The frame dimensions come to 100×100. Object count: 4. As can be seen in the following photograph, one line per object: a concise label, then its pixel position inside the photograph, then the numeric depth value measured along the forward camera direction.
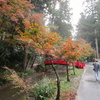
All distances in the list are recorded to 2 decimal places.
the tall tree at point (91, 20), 24.70
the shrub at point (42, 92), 4.10
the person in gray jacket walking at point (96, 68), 7.36
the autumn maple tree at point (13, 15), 5.32
